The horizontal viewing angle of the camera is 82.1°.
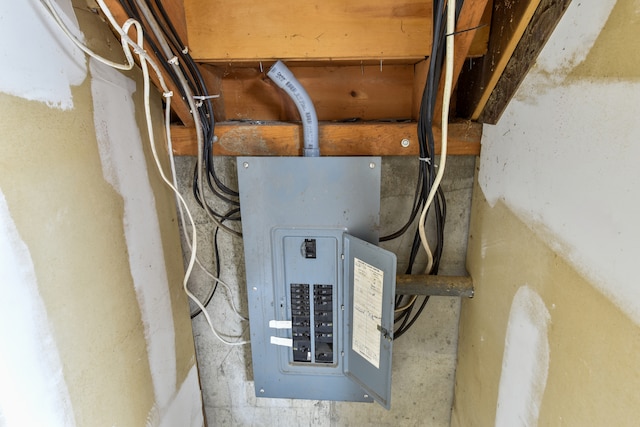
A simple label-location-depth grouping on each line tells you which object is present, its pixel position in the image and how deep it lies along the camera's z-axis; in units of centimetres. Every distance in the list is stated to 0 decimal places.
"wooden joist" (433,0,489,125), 77
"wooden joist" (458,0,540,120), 78
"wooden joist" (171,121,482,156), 109
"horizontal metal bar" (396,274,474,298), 116
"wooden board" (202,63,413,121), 115
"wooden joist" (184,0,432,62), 93
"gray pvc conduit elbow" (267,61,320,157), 98
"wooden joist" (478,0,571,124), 72
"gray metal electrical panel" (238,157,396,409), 103
